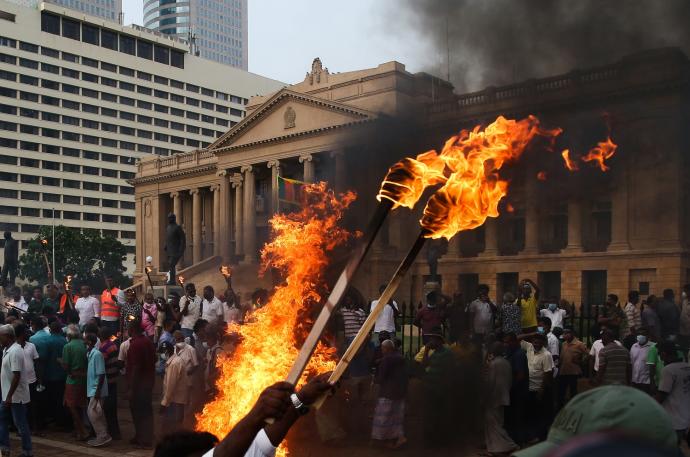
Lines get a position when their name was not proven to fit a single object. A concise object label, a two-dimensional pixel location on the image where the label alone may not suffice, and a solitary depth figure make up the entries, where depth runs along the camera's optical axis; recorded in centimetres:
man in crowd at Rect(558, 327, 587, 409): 1052
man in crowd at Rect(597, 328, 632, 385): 969
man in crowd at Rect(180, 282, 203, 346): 1328
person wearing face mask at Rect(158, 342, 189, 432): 995
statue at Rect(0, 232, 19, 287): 2372
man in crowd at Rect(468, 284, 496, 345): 1297
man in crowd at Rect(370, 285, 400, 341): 1293
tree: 6412
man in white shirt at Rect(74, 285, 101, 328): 1537
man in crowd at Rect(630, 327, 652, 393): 979
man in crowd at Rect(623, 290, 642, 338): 1268
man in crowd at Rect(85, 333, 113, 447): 1023
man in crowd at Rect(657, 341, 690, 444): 854
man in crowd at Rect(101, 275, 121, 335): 1537
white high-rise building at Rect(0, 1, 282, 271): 8306
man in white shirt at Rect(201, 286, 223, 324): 1330
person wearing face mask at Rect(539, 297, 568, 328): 1315
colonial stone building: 1413
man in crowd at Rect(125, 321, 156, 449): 1016
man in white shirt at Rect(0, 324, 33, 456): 916
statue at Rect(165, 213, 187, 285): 2023
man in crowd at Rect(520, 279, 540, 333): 1258
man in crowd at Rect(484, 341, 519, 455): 932
